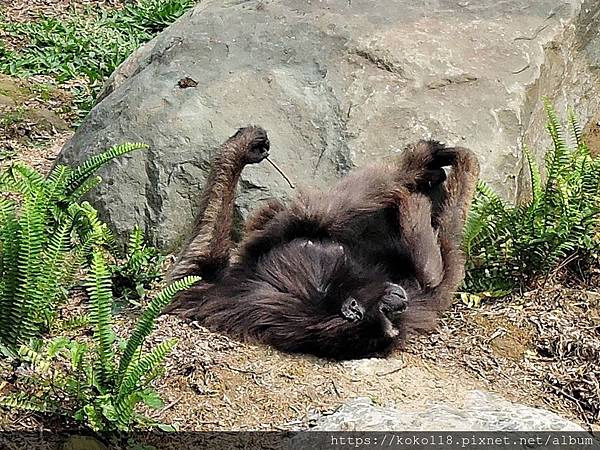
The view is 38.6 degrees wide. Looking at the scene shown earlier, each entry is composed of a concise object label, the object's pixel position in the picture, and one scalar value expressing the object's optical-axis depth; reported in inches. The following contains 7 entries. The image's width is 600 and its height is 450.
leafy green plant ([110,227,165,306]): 188.2
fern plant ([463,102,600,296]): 183.5
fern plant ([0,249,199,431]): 131.6
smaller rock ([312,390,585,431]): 139.3
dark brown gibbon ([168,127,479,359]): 165.3
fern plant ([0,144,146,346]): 155.9
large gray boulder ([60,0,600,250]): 206.7
